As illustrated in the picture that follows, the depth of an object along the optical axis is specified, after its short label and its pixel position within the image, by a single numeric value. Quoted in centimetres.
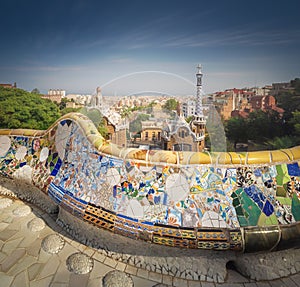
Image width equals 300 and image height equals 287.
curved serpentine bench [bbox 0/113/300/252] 266
